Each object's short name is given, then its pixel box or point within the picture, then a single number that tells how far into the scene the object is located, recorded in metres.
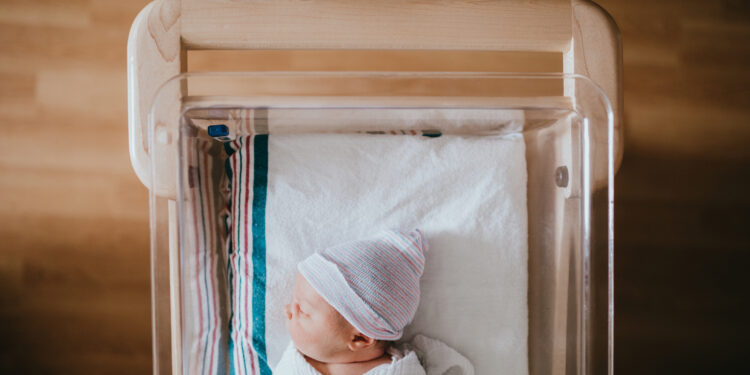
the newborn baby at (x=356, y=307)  0.68
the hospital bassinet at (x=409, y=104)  0.60
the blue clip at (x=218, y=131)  0.67
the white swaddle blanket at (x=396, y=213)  0.74
